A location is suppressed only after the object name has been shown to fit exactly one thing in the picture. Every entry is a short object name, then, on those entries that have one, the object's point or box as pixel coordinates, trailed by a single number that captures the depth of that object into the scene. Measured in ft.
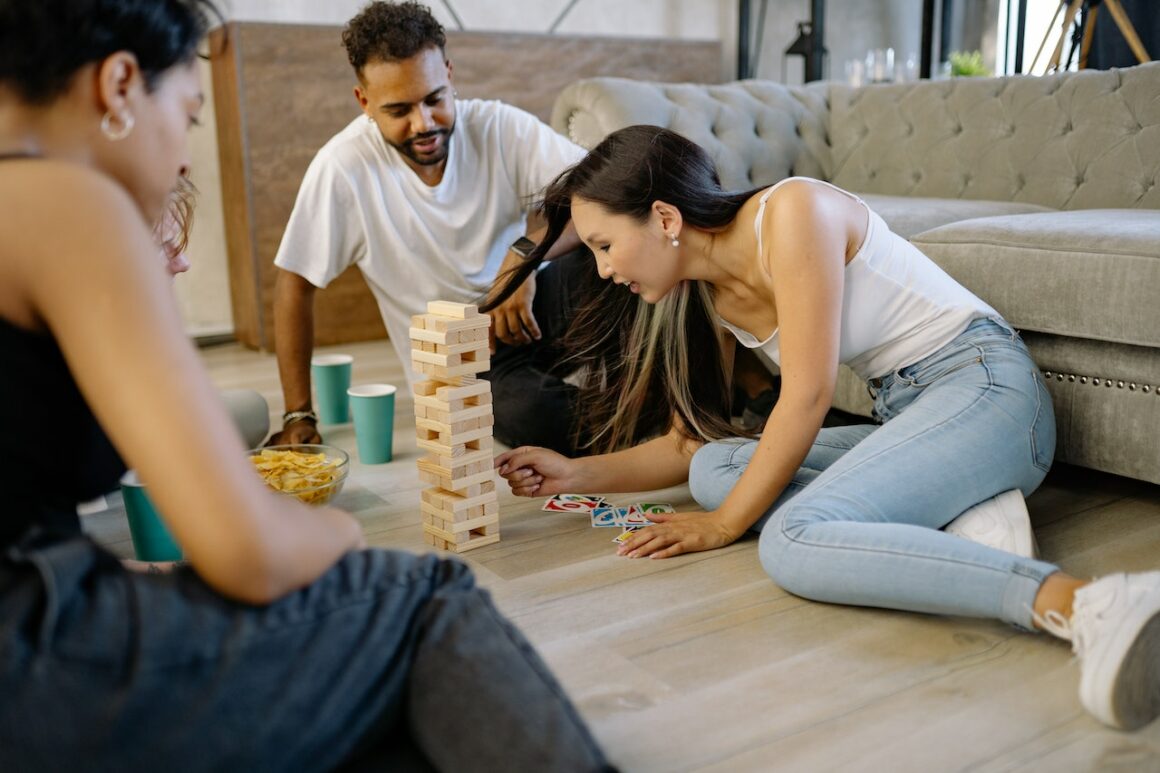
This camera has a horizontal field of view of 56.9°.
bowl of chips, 6.15
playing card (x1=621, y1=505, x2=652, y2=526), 6.24
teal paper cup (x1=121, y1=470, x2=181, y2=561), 5.60
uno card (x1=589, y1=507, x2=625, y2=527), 6.26
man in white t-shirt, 7.53
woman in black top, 2.62
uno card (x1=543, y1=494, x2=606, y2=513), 6.56
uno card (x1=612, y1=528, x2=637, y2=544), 6.00
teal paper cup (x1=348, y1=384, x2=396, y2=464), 7.66
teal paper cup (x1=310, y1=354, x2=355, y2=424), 8.78
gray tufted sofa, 6.20
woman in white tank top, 4.82
